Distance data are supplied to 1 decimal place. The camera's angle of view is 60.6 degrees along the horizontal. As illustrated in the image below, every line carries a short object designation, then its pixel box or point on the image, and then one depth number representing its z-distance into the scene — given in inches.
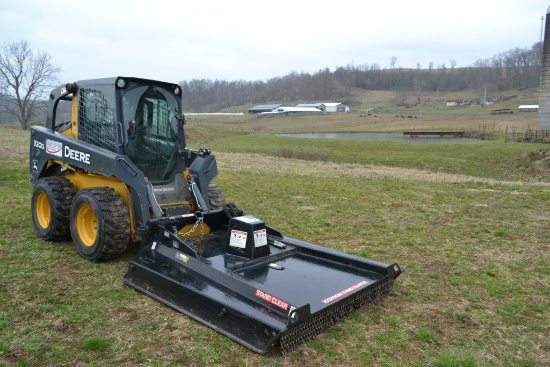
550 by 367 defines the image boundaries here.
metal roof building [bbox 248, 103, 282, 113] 4954.2
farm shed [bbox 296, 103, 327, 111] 4886.8
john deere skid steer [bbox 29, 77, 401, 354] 175.9
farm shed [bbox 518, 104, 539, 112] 3409.0
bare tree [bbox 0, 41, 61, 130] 2299.5
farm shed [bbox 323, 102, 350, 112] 4921.3
